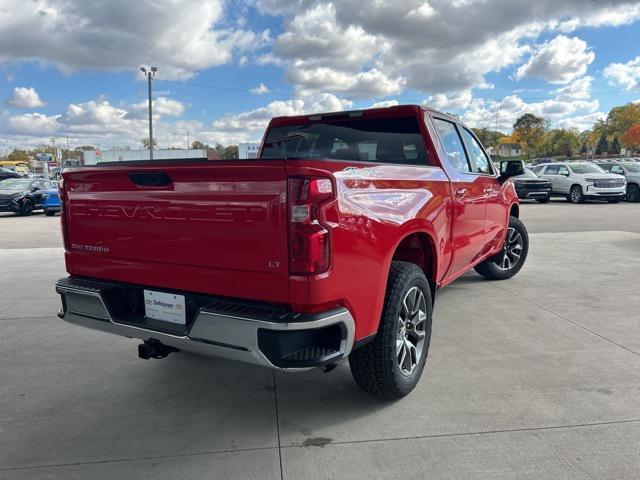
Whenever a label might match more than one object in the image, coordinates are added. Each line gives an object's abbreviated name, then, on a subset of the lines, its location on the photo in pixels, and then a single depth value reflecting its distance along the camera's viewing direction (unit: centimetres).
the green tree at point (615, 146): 9938
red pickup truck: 242
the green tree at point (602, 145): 10288
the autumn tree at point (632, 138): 8494
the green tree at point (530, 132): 10131
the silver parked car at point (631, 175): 2076
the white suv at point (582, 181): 1962
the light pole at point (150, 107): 3144
